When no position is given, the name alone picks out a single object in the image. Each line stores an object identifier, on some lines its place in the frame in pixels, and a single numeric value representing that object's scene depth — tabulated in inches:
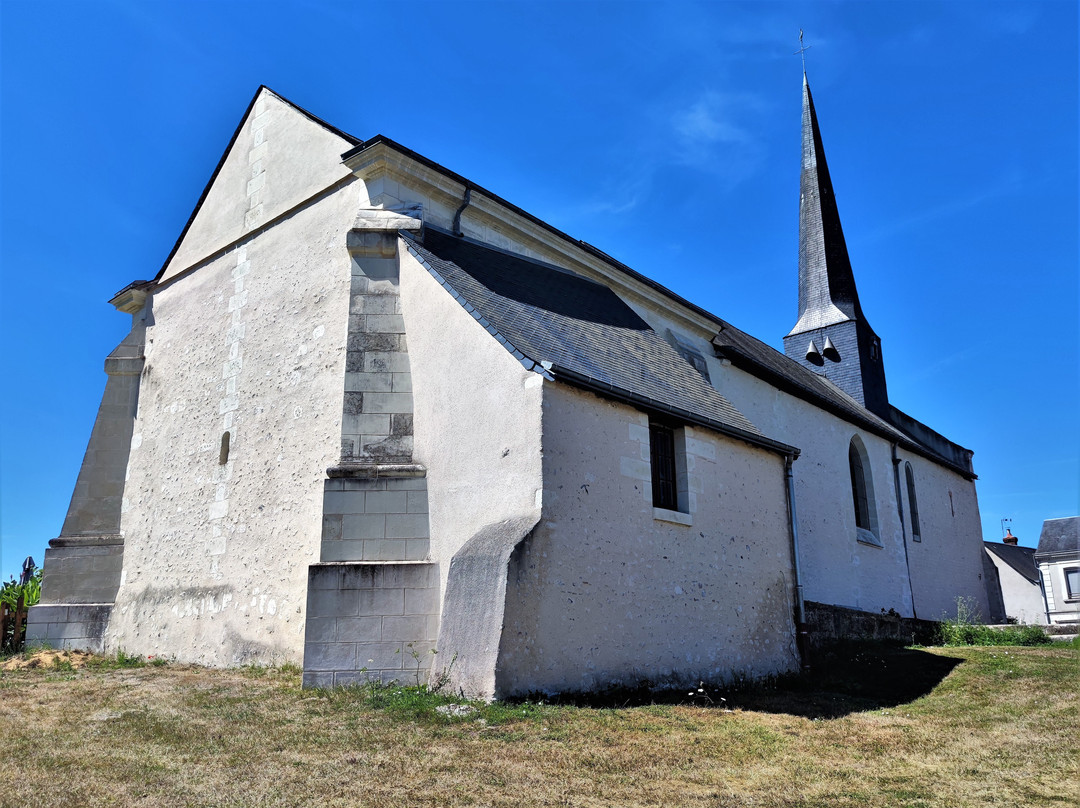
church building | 298.5
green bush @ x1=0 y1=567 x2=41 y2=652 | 428.5
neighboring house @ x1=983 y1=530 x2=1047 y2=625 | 1161.4
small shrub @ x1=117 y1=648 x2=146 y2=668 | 385.1
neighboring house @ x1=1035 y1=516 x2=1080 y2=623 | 1138.0
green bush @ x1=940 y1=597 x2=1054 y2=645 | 498.9
